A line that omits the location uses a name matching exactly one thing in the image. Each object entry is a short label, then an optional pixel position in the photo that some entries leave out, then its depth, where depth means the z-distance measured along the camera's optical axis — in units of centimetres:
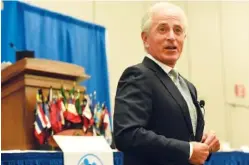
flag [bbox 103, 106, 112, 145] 699
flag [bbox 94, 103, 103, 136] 676
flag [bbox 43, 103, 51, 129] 596
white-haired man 255
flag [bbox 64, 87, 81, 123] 612
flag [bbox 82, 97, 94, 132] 633
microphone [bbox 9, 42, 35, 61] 654
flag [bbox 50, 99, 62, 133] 601
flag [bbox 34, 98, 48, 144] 584
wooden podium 589
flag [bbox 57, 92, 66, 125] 609
